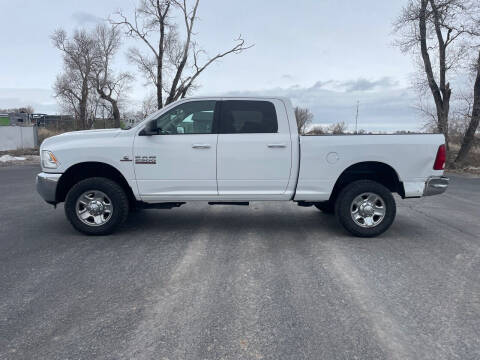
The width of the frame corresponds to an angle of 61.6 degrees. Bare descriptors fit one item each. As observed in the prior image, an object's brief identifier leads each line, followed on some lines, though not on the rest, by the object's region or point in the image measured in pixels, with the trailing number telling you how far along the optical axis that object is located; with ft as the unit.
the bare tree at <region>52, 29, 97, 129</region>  132.98
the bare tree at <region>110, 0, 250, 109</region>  84.38
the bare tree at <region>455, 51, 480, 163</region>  56.18
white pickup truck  19.03
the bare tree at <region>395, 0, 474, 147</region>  58.18
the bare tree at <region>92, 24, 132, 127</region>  126.72
